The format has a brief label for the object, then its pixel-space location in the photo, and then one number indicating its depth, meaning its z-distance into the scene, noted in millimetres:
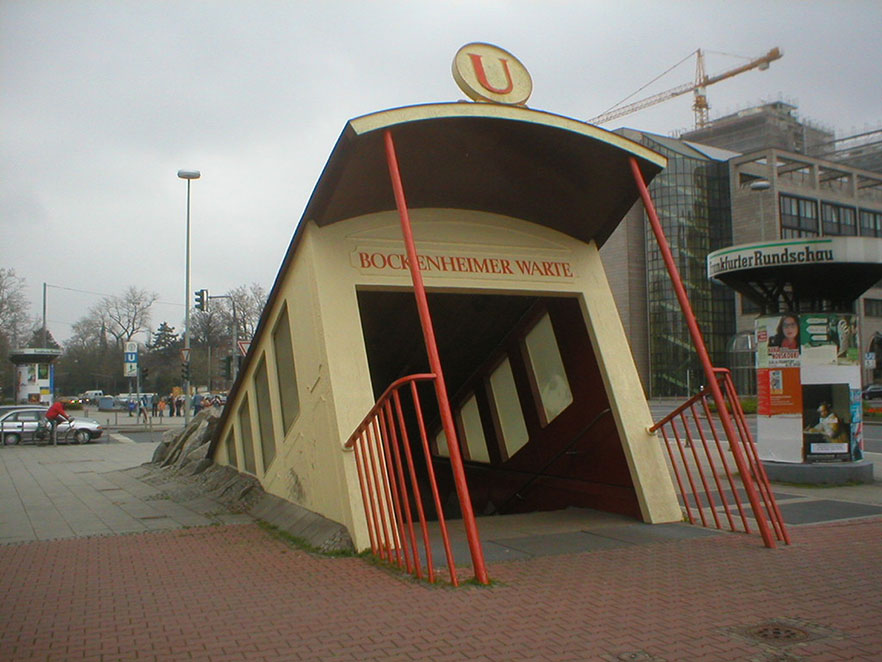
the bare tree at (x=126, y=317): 77438
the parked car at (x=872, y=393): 42538
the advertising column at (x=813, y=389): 13172
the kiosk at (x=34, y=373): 38125
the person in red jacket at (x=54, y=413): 25891
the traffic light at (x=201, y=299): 30205
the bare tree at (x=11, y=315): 51094
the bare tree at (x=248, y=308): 65625
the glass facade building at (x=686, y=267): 62125
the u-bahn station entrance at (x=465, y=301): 7578
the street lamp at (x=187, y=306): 27672
